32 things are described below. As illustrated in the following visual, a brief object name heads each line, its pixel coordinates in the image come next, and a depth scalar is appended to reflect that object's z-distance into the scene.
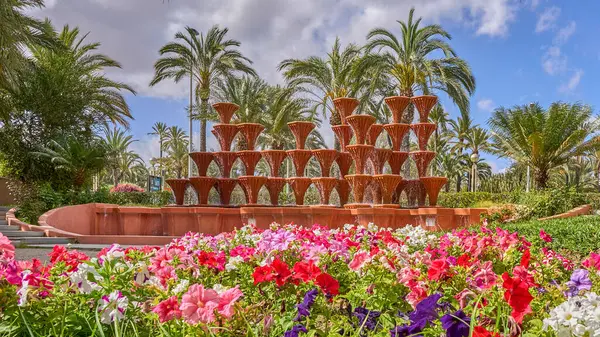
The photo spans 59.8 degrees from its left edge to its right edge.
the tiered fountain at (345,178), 13.78
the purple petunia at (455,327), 1.44
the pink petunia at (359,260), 2.78
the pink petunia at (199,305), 1.70
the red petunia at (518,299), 1.65
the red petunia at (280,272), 2.25
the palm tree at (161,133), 49.62
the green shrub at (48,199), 16.88
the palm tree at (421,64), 19.23
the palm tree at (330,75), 22.08
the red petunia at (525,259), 2.93
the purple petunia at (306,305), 1.88
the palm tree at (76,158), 20.29
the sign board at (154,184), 27.61
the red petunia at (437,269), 2.51
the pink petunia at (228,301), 1.70
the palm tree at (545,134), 20.34
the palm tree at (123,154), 48.57
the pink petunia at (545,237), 5.15
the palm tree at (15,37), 13.91
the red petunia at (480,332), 1.34
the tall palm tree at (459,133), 37.81
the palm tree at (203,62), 24.62
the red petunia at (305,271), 2.27
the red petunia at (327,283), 2.16
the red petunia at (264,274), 2.25
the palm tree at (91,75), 23.89
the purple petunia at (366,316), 1.80
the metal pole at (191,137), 26.11
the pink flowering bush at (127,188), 33.76
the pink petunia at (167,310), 1.85
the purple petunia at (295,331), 1.57
